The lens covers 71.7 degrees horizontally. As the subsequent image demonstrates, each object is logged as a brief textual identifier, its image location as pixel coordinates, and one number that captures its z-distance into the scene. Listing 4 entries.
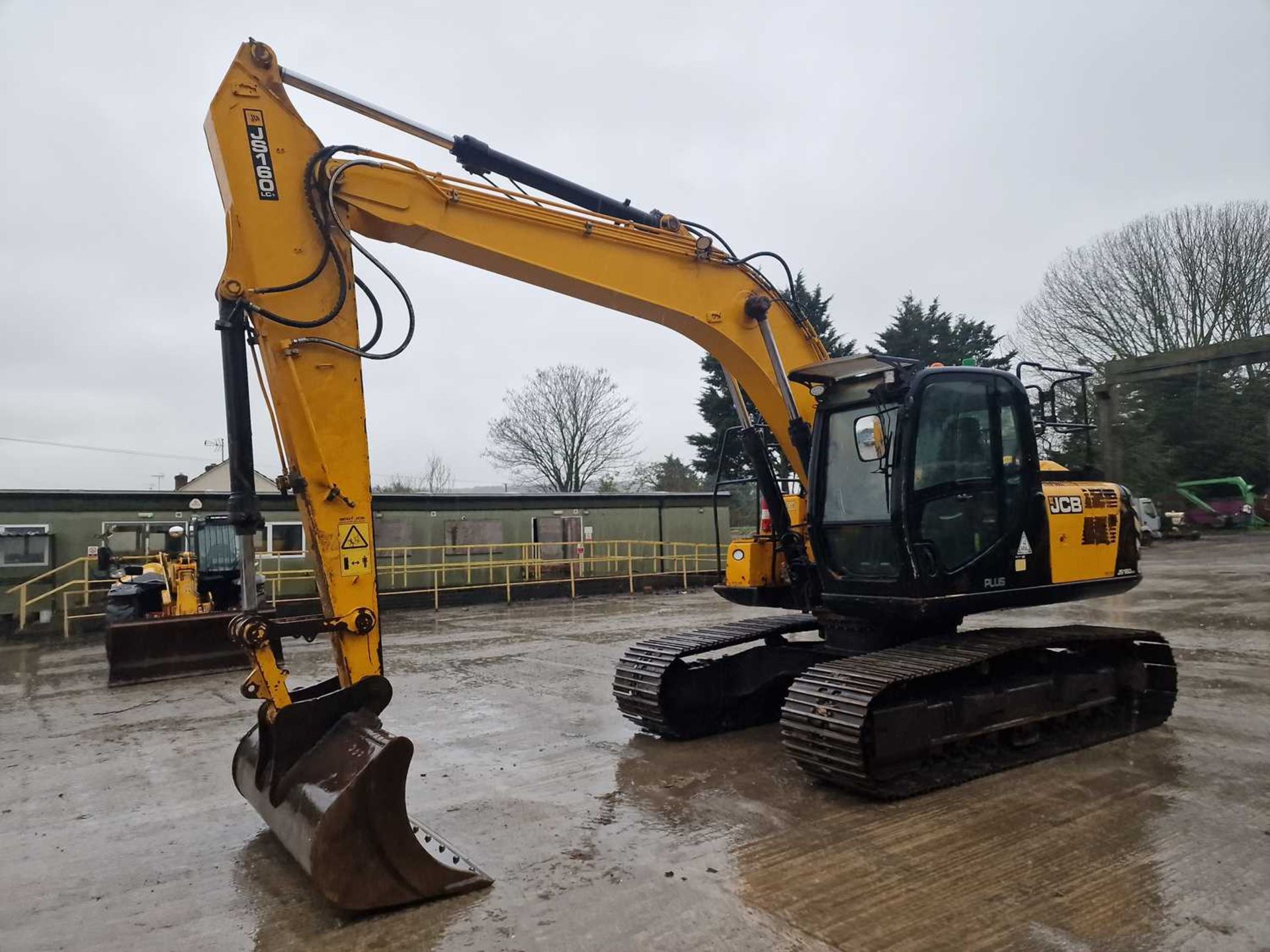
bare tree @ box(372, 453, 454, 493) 47.86
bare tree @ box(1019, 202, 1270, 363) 31.70
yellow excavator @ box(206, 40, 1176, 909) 4.15
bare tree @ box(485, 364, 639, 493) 40.59
